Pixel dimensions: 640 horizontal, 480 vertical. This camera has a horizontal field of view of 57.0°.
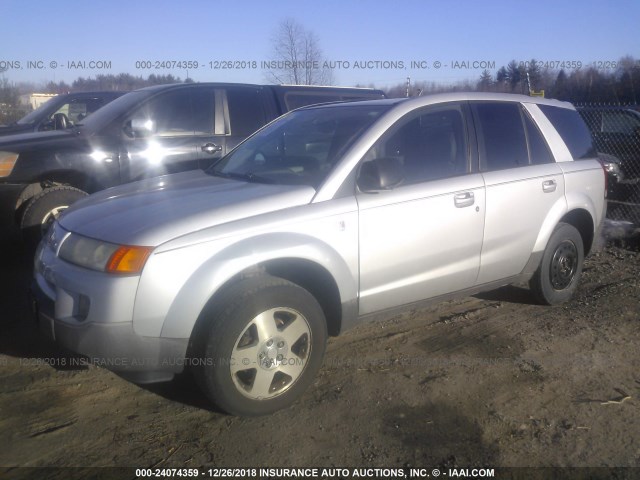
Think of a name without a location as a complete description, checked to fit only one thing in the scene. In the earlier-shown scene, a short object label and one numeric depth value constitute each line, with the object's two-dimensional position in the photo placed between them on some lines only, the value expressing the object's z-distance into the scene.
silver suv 3.07
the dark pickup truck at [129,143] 5.81
